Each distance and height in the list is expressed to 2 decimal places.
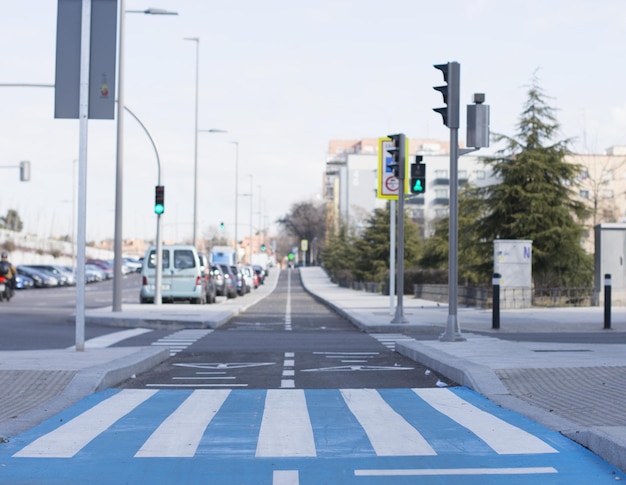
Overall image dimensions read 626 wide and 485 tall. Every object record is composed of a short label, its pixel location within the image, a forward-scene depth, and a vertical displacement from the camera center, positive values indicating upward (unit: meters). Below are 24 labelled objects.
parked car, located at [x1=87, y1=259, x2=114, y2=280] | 91.58 +0.51
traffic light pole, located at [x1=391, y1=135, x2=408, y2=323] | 21.16 +1.38
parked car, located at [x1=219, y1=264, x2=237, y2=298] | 45.88 -0.42
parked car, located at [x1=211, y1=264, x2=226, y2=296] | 40.83 -0.34
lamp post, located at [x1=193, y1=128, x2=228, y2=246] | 43.17 +3.72
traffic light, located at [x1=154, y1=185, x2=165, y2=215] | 29.69 +2.43
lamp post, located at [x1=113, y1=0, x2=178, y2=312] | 26.41 +3.34
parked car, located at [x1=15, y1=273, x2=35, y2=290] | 62.92 -0.87
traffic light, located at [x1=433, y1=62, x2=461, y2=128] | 16.09 +3.33
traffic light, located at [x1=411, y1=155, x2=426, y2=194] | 20.09 +2.23
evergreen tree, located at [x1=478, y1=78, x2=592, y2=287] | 32.59 +2.78
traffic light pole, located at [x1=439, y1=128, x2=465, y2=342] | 16.19 +0.48
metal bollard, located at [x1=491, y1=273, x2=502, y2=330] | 20.58 -0.63
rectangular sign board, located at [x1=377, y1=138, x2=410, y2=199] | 25.06 +2.78
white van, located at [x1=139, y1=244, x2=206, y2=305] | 32.66 -0.07
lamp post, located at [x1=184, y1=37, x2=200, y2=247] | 43.25 +4.85
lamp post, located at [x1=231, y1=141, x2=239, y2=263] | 79.49 +6.63
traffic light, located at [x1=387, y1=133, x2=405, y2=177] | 21.17 +2.92
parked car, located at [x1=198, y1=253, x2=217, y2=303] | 34.12 -0.29
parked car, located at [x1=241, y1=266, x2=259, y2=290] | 63.42 -0.30
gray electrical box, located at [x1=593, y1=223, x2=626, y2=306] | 28.98 +0.78
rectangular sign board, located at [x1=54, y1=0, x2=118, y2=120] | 12.99 +3.06
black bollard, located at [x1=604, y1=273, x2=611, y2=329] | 20.11 -0.51
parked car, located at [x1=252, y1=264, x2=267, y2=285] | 80.03 +0.04
